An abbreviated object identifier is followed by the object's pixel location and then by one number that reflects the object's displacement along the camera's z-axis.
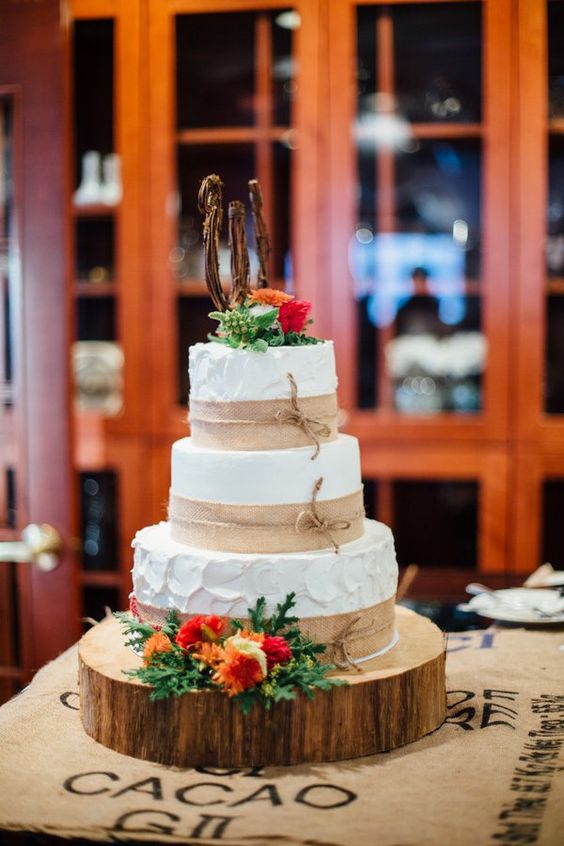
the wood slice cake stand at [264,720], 1.25
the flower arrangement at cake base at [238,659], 1.23
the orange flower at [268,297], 1.39
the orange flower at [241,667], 1.22
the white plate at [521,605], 1.82
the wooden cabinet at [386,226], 3.11
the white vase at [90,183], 3.37
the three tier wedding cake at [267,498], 1.33
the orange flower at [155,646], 1.30
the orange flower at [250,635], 1.25
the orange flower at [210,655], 1.25
